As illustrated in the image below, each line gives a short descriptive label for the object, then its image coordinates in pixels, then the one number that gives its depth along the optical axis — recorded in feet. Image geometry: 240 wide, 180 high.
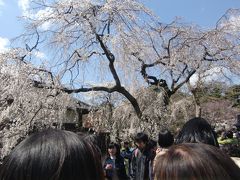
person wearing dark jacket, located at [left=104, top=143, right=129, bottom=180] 9.39
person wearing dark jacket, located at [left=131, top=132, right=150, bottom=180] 8.43
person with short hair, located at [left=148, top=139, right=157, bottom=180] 8.29
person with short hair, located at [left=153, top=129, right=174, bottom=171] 6.62
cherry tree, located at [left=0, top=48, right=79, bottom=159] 14.54
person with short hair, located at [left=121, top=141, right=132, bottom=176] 13.51
